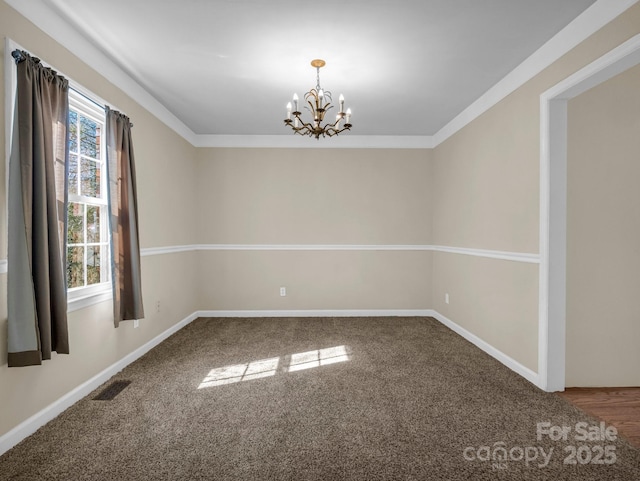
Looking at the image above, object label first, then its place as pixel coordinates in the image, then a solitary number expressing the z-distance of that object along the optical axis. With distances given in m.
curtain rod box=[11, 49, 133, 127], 2.05
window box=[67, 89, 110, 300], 2.75
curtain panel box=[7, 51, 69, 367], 2.02
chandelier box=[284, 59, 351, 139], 2.90
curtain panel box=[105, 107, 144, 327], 3.04
